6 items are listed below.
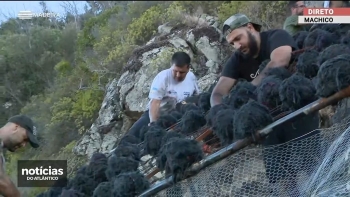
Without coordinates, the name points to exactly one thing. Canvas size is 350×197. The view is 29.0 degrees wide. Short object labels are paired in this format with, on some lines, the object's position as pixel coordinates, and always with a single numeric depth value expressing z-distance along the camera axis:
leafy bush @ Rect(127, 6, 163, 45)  11.59
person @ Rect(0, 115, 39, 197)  4.92
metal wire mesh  3.77
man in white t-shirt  6.90
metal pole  3.61
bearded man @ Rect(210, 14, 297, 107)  5.15
